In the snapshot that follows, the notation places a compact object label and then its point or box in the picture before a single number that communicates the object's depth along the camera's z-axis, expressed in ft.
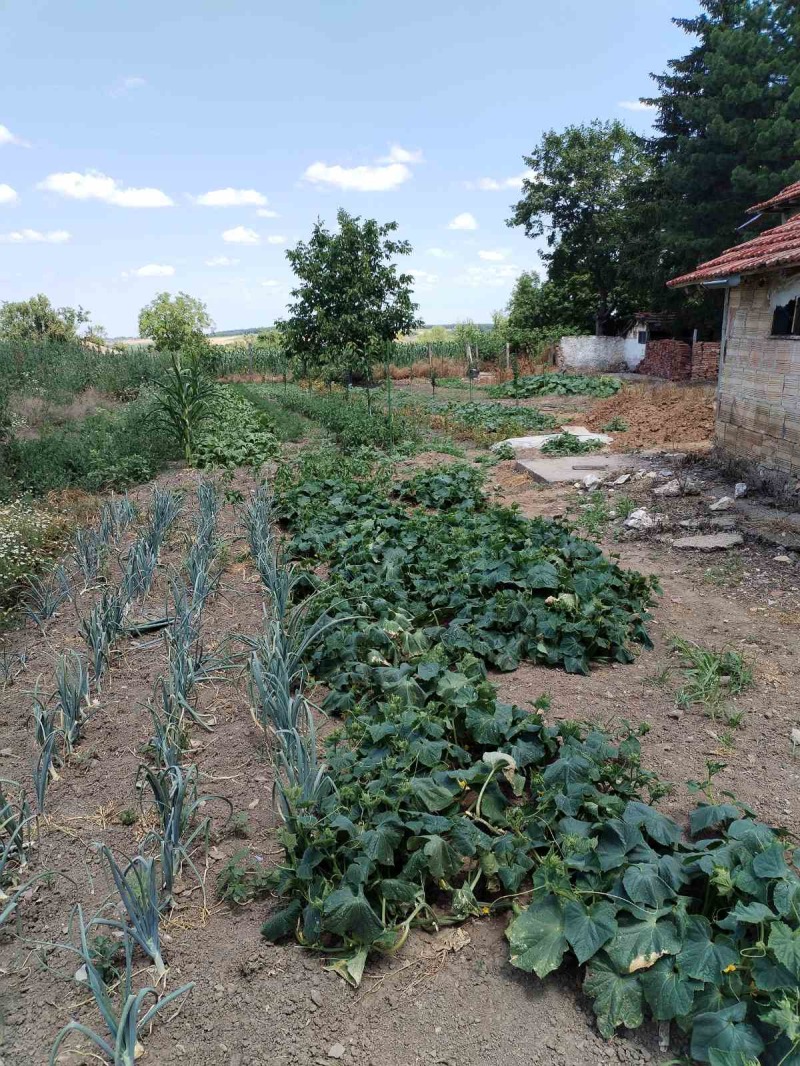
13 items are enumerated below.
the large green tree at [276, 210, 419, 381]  67.05
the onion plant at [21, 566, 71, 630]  14.70
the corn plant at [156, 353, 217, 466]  29.04
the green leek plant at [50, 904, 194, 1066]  5.29
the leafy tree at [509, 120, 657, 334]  84.99
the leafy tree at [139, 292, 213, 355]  153.48
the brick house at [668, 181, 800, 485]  23.85
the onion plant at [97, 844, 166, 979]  6.21
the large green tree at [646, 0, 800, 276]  55.16
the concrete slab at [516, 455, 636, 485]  29.48
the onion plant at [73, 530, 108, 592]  16.20
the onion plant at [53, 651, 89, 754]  9.93
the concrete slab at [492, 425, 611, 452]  36.99
